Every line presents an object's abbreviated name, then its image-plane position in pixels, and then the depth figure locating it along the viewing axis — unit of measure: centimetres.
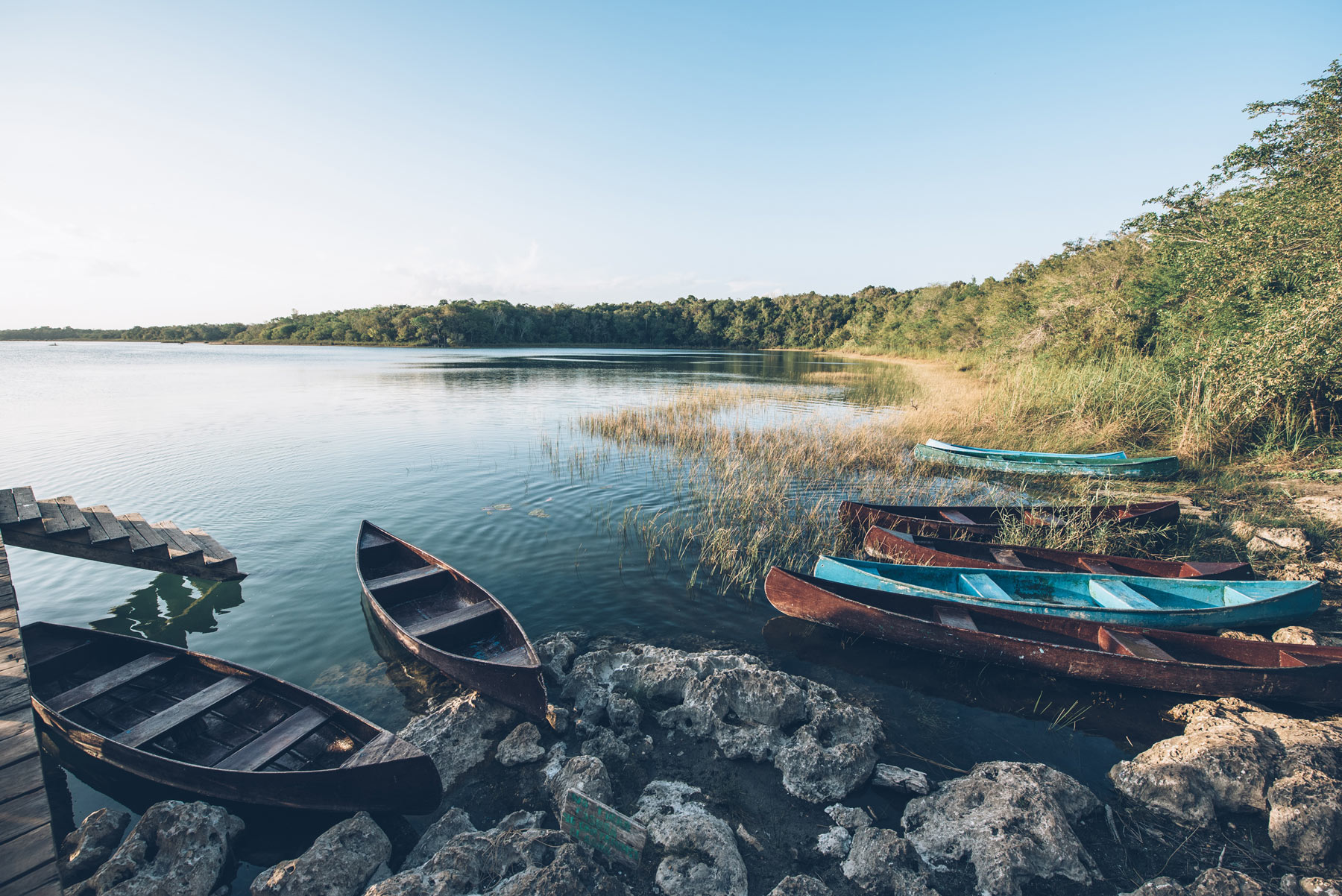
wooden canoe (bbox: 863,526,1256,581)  831
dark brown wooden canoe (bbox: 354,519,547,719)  566
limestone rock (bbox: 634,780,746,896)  390
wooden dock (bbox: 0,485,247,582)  820
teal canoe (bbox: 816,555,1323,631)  703
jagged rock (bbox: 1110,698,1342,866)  415
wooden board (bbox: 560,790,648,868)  404
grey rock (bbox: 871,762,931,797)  495
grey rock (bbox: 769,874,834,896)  372
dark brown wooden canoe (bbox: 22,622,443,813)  439
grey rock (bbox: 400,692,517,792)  523
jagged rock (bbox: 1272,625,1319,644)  662
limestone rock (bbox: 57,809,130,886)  405
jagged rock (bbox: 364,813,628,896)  362
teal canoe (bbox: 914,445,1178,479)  1366
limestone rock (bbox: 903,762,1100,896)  405
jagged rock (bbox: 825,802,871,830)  455
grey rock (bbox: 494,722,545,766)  532
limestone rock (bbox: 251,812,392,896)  380
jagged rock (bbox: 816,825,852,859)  430
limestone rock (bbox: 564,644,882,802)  507
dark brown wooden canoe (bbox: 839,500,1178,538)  1066
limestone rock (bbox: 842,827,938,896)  394
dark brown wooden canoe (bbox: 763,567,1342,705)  577
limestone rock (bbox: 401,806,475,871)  429
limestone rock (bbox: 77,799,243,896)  375
